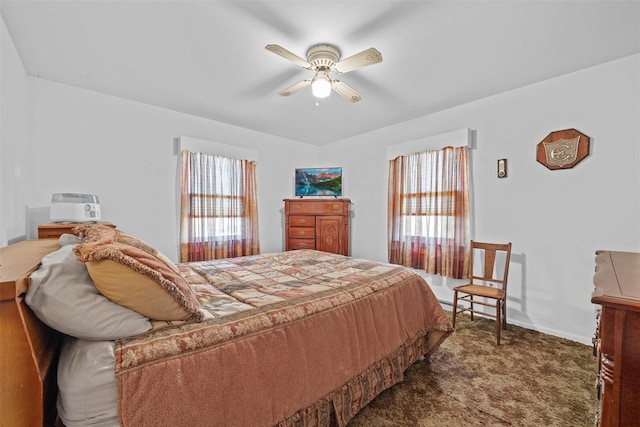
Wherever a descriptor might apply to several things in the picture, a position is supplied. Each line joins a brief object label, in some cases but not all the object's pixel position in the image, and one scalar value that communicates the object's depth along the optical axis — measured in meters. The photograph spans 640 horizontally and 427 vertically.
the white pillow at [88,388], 0.83
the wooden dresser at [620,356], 0.82
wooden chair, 2.53
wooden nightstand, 2.25
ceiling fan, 1.91
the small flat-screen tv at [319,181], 4.58
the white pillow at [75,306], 0.86
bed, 0.85
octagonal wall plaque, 2.50
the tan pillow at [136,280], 0.93
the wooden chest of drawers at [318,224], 4.21
